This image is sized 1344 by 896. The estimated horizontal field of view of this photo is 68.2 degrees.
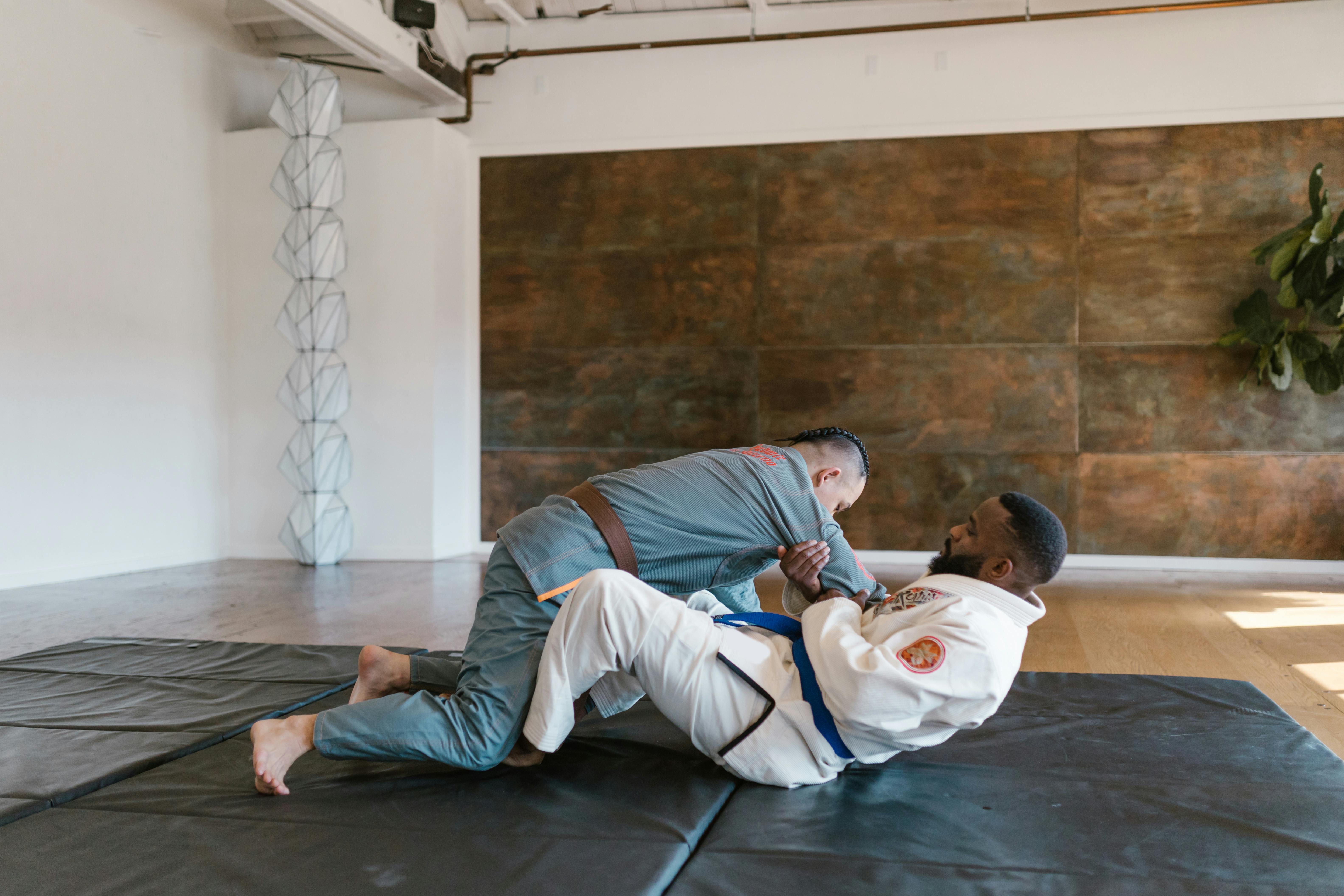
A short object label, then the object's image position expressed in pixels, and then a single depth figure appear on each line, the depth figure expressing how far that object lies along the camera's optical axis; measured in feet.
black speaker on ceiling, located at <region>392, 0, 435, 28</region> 20.34
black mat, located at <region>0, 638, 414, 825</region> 6.89
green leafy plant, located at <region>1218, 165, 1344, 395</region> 18.03
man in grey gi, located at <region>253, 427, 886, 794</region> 6.53
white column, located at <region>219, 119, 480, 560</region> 21.65
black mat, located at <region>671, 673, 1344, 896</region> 5.24
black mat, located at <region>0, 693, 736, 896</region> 5.20
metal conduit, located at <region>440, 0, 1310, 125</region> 19.72
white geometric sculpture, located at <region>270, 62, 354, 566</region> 20.34
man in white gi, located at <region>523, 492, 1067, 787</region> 5.86
